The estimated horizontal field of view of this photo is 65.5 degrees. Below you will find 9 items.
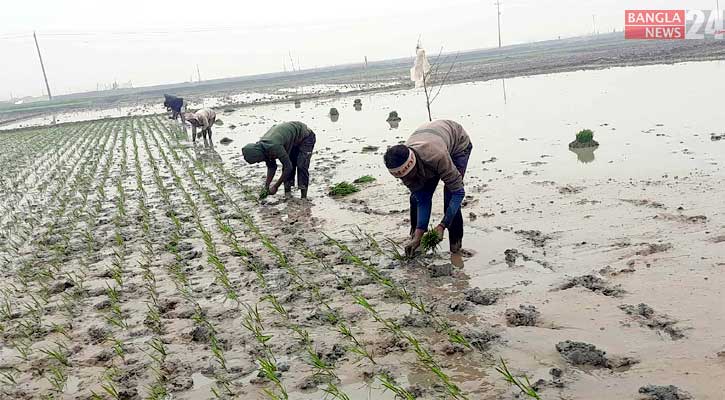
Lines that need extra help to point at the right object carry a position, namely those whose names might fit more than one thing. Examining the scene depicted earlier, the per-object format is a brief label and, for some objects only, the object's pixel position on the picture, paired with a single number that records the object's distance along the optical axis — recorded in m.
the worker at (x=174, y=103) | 20.73
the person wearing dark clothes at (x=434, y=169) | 4.12
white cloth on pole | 10.65
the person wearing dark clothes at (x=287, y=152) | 6.86
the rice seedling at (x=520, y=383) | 2.57
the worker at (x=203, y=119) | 13.73
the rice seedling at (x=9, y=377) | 3.54
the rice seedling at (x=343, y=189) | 7.78
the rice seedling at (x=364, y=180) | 8.29
